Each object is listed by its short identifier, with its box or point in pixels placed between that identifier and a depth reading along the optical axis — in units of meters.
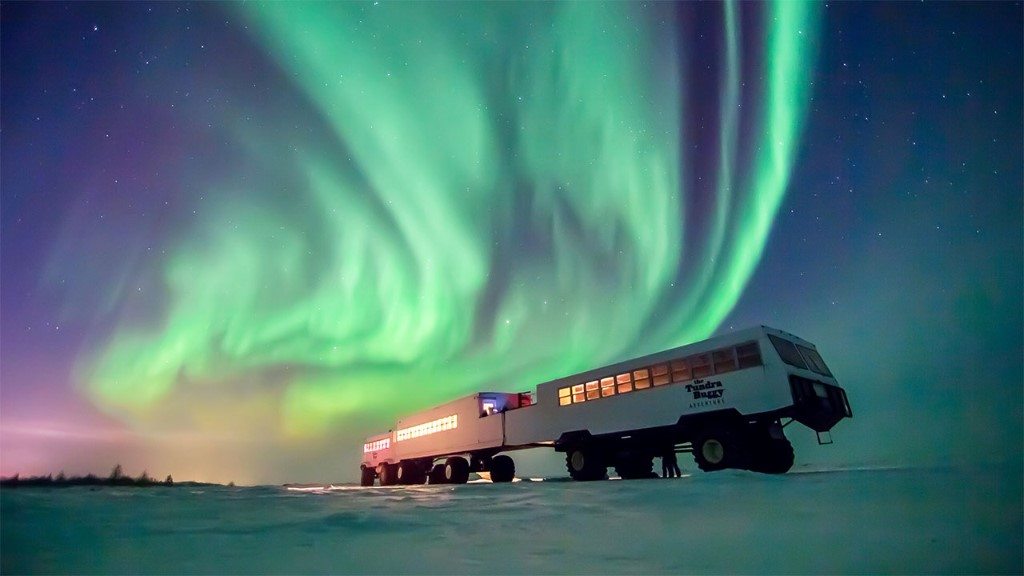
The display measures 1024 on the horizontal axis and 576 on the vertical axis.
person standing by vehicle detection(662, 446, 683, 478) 23.36
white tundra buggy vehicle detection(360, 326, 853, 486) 19.62
